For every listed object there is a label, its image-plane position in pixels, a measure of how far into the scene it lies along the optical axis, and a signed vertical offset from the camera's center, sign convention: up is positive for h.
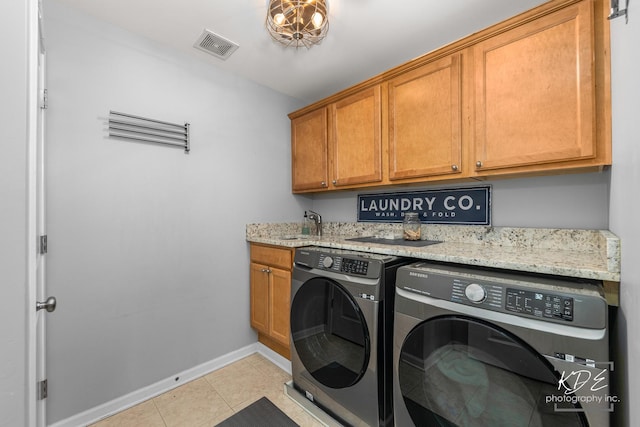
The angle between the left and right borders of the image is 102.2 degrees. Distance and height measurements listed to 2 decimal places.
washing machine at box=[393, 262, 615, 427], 0.81 -0.50
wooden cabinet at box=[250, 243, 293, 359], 1.97 -0.65
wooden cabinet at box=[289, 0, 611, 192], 1.21 +0.63
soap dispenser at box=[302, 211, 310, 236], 2.66 -0.12
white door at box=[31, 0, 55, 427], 1.21 -0.18
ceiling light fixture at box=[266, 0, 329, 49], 1.34 +1.06
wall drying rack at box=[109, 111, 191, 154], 1.67 +0.59
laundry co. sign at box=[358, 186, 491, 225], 1.79 +0.07
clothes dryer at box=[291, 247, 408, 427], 1.34 -0.68
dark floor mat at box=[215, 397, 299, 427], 1.52 -1.24
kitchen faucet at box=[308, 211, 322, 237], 2.67 -0.08
